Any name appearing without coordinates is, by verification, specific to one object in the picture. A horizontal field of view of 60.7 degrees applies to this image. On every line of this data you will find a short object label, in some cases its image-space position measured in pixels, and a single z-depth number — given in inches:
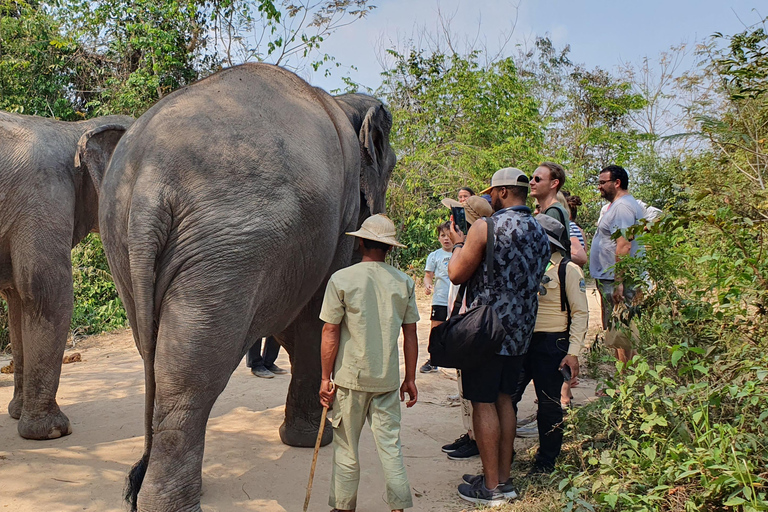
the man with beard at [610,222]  202.7
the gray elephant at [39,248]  174.2
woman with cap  165.6
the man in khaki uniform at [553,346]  146.4
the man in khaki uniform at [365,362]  121.3
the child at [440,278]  226.1
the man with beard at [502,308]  134.8
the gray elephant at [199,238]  113.7
